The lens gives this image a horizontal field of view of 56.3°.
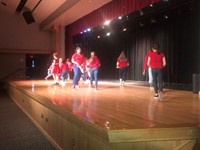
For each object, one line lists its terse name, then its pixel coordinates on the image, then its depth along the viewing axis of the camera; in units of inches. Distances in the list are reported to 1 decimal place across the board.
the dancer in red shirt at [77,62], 226.7
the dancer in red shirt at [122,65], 280.5
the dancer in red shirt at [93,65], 227.3
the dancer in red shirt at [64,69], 284.1
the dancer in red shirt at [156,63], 163.4
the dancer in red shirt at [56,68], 292.2
